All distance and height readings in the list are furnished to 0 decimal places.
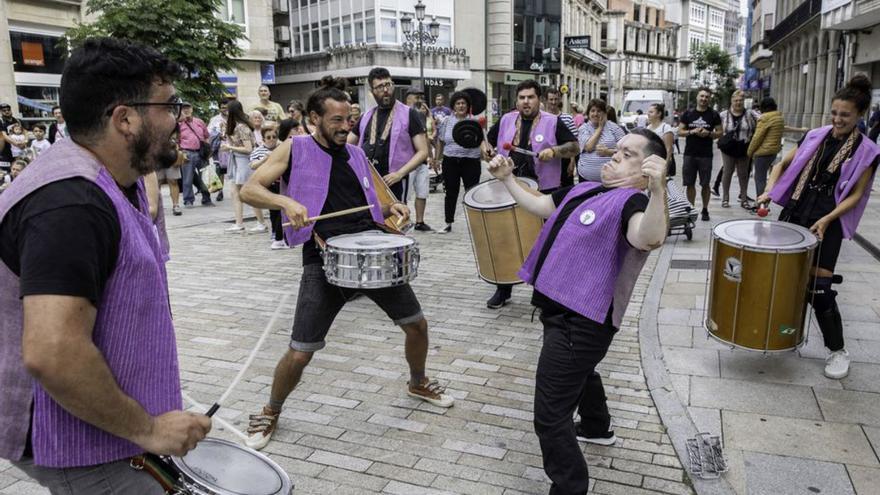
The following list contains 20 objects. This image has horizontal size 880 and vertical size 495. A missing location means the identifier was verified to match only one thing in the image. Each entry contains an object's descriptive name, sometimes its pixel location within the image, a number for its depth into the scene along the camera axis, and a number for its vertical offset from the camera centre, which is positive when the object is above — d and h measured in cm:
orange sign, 2356 +243
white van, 3212 +63
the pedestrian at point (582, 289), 288 -75
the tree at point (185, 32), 1948 +265
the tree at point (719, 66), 5586 +397
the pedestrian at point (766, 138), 1062 -42
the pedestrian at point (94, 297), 146 -39
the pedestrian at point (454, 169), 935 -72
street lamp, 2345 +382
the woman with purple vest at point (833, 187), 442 -51
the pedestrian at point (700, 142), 1031 -44
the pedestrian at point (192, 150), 1266 -54
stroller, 888 -132
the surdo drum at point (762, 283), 416 -106
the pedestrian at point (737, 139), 1109 -44
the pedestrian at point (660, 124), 1032 -17
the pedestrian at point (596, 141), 854 -34
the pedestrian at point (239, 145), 1012 -37
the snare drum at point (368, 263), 344 -74
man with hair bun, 373 -50
